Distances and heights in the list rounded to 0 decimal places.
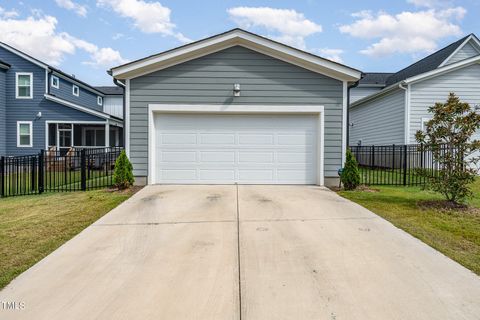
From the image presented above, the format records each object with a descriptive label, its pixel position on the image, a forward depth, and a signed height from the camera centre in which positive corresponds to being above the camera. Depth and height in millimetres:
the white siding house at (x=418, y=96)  13094 +2460
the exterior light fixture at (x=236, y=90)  8867 +1725
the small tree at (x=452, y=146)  6305 +148
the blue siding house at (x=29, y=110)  16750 +2101
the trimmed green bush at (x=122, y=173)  8130 -597
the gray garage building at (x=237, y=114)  8898 +1070
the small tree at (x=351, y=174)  8383 -581
